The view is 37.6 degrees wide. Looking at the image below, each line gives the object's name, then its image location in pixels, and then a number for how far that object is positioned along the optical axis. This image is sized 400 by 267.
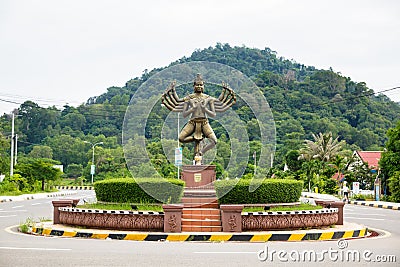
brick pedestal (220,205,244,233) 13.92
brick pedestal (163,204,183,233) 13.73
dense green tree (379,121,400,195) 33.28
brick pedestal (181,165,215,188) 17.20
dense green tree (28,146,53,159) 66.69
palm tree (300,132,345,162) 53.22
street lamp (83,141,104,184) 57.86
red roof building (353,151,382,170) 54.19
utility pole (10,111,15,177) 40.72
